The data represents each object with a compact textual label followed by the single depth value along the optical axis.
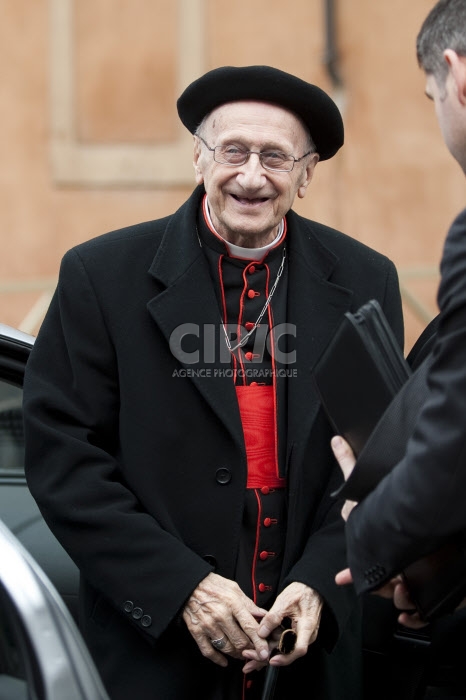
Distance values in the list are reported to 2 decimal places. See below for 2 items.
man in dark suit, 4.20
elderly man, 5.60
